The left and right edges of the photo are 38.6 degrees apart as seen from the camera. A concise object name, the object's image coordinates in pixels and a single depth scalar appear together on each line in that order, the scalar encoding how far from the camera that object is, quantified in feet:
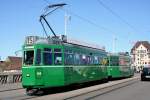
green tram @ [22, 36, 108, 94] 37.23
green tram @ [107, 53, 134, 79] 68.82
